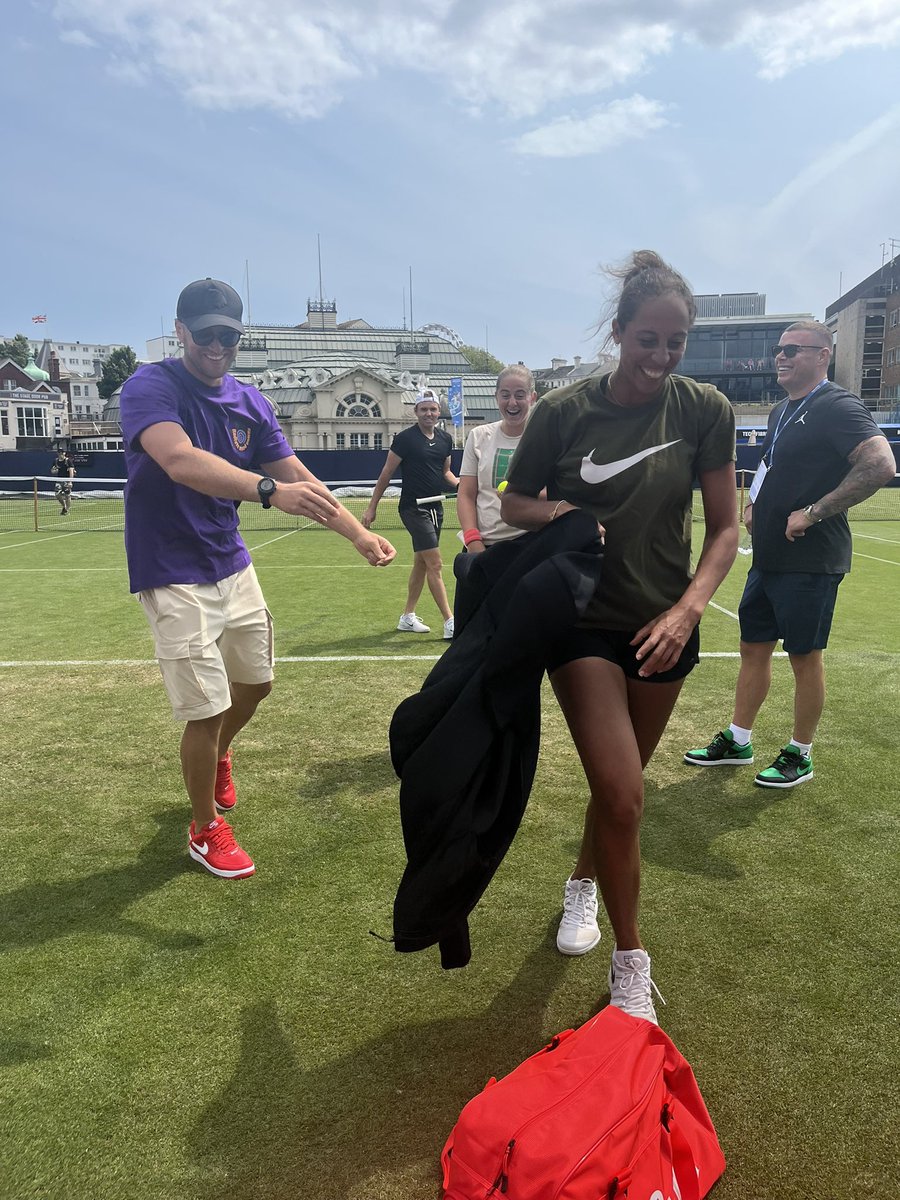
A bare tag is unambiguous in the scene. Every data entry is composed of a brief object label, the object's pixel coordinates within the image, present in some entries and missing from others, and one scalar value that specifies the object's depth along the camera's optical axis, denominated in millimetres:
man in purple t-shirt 3033
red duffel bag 1769
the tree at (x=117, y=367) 116125
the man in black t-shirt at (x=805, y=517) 4254
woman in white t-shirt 5410
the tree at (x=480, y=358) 137750
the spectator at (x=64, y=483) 24344
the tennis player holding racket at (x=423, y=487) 8086
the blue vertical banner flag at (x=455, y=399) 40719
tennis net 21688
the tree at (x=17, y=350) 130212
